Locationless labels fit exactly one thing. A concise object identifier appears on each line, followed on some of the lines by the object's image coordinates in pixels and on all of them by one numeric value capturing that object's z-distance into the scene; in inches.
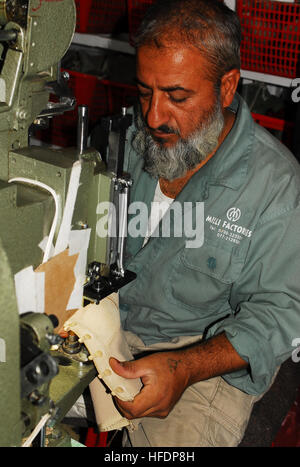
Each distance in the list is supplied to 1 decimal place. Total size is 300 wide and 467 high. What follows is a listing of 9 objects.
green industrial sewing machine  31.7
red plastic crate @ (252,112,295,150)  100.9
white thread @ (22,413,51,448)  34.4
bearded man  51.4
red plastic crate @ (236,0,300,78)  92.4
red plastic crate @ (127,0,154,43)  102.2
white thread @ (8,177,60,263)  37.8
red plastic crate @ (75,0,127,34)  116.4
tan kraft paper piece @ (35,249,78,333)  36.9
